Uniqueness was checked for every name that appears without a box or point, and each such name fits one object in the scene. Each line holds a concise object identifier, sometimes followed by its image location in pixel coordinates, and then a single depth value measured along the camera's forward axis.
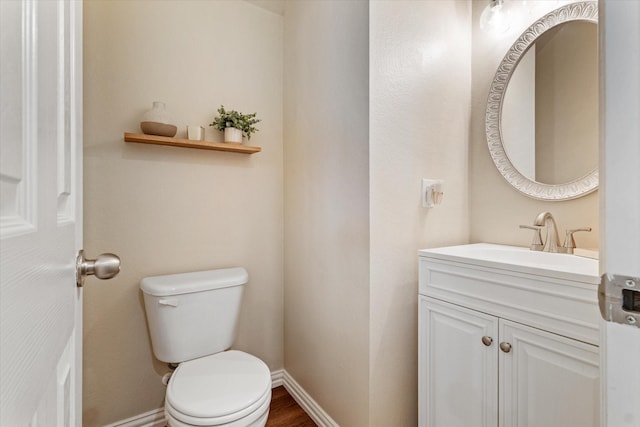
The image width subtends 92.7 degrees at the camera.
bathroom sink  0.86
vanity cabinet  0.83
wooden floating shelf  1.39
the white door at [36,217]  0.24
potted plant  1.60
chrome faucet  1.19
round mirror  1.17
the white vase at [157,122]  1.41
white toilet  1.05
